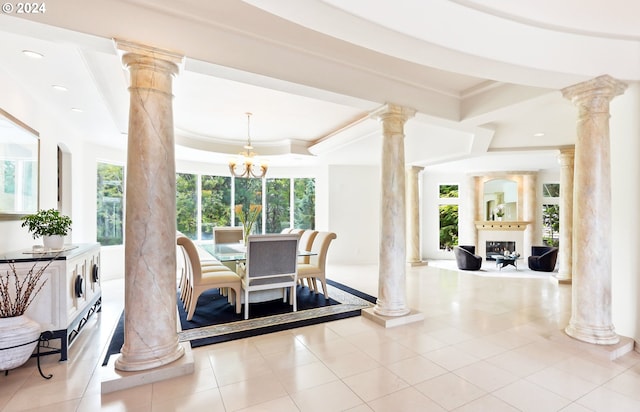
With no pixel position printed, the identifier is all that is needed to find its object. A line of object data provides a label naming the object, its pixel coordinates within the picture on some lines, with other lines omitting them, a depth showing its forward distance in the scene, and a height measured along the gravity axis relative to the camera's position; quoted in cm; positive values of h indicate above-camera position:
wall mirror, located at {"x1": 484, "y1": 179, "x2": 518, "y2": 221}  988 +33
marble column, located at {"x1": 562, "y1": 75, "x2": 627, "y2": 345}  293 -7
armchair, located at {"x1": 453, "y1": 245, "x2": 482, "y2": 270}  764 -130
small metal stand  231 -109
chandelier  504 +75
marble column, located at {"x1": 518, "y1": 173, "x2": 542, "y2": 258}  941 -19
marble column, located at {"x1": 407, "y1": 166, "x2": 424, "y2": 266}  827 -3
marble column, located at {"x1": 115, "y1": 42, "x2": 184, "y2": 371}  230 -6
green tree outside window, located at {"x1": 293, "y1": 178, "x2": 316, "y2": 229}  861 +15
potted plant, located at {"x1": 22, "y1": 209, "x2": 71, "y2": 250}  290 -16
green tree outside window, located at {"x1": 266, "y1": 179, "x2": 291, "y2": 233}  841 +15
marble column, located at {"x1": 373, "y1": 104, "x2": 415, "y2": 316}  365 -12
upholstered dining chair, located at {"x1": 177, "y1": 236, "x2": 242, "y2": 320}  368 -89
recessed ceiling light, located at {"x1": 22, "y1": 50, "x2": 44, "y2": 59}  254 +133
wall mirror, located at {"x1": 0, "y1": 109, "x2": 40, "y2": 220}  282 +43
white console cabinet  252 -73
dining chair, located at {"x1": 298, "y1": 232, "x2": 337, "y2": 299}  454 -88
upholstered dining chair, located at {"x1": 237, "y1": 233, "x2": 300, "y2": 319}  378 -71
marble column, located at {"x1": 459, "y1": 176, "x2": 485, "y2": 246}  983 +0
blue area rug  322 -137
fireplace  966 -123
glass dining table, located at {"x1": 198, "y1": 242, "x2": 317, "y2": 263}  398 -66
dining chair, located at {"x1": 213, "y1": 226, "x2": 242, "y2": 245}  641 -55
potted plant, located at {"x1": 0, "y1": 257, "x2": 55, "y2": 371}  220 -82
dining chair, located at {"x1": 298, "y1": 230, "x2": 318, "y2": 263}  530 -57
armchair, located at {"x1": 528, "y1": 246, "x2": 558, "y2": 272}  741 -130
